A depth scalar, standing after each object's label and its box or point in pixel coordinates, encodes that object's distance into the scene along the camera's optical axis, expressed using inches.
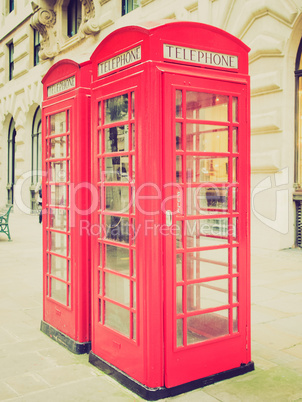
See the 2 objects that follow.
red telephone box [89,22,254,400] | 123.0
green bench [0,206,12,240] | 466.0
